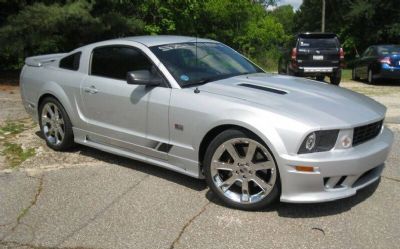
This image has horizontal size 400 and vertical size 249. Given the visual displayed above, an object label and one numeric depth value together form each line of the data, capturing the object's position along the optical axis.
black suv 15.07
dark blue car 14.94
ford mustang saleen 4.09
